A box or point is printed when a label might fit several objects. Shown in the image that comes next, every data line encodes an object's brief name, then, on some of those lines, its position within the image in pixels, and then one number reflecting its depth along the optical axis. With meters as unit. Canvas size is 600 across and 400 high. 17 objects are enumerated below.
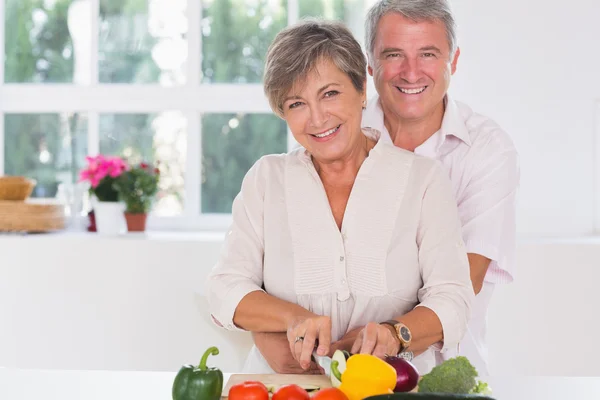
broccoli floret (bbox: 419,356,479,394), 2.09
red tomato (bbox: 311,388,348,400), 2.10
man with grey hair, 2.61
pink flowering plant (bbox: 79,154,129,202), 3.80
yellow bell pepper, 2.13
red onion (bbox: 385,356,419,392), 2.17
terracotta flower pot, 3.82
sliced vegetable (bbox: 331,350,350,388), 2.19
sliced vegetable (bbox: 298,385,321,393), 2.23
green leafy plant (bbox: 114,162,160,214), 3.79
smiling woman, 2.42
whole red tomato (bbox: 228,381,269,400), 2.13
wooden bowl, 3.79
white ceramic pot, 3.80
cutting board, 2.26
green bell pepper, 2.16
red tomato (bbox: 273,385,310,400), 2.11
